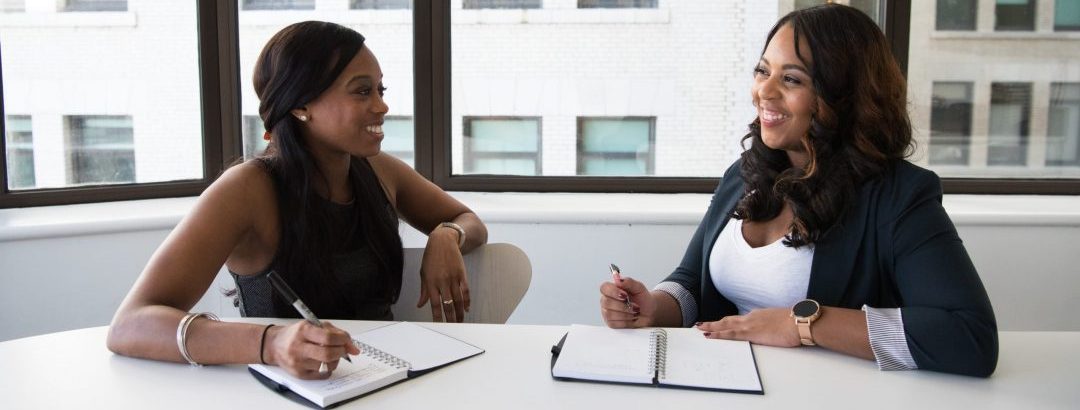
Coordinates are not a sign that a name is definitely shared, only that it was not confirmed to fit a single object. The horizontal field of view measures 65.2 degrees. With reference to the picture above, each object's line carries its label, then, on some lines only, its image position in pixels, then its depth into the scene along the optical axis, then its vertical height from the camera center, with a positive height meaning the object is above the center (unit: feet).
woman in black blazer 4.58 -0.72
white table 4.00 -1.32
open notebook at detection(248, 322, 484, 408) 4.05 -1.28
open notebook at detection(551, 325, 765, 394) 4.25 -1.28
